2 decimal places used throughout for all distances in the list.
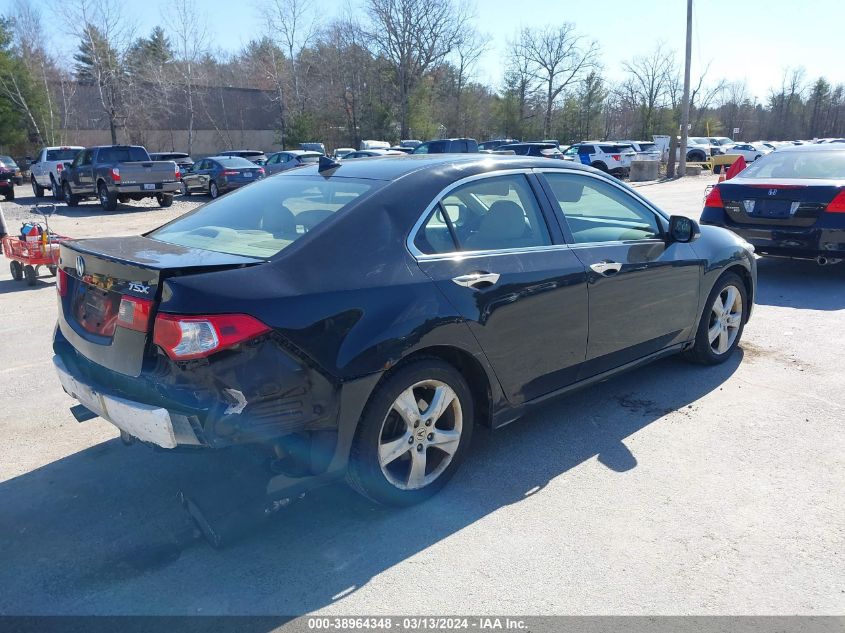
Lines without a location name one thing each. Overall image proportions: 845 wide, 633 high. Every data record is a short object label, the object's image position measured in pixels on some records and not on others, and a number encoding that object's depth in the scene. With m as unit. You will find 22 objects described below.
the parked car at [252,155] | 30.94
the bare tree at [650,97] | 60.87
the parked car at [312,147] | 36.25
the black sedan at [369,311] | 2.83
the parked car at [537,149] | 28.20
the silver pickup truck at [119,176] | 19.67
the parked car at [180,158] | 31.68
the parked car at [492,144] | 37.28
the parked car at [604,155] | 32.81
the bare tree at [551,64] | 63.38
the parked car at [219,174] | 23.28
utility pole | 27.88
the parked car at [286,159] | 26.32
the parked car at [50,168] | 24.02
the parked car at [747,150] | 41.37
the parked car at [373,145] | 36.84
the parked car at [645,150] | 34.94
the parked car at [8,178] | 24.96
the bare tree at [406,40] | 54.25
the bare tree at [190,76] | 48.16
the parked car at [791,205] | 7.77
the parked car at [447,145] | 21.83
